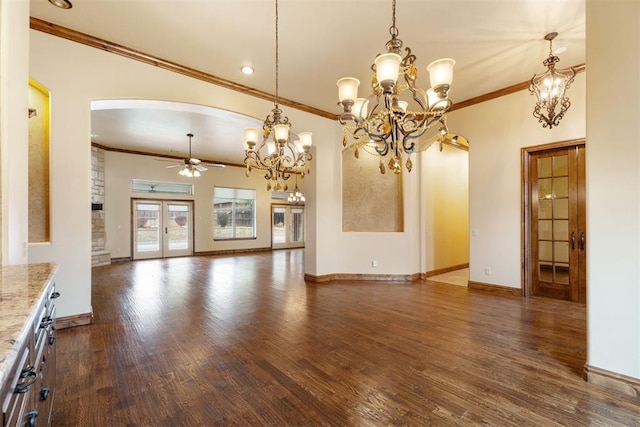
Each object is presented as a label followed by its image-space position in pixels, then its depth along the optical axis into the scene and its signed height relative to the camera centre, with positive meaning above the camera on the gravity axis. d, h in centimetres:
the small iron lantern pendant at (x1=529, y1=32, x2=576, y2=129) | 368 +164
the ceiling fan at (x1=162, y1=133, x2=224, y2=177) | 737 +127
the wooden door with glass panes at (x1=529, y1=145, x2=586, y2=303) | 448 -18
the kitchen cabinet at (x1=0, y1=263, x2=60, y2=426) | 74 -45
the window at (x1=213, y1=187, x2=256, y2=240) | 1118 +5
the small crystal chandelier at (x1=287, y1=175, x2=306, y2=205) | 1209 +70
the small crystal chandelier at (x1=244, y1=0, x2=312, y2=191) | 373 +96
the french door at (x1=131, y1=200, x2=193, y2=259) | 963 -47
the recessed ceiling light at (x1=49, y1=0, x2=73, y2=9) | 298 +221
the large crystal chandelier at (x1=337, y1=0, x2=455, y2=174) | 224 +99
